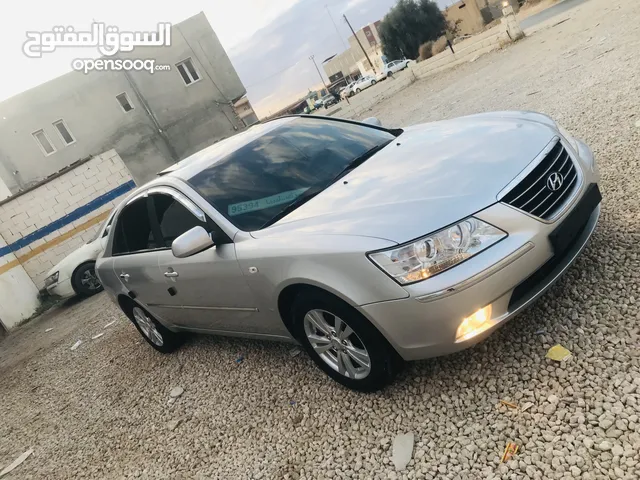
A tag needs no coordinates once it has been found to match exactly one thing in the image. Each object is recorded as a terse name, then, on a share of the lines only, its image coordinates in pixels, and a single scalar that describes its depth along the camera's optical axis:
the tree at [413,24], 49.41
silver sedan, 2.28
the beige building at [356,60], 73.19
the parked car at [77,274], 9.77
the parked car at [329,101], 50.85
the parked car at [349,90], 47.44
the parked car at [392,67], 41.63
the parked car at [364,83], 45.41
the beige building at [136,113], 22.34
